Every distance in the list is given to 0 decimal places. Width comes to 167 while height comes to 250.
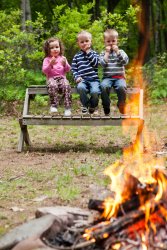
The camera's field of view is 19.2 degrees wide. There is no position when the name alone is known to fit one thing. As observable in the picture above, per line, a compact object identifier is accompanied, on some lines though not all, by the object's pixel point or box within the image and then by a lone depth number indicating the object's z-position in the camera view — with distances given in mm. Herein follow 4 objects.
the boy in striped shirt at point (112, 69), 8430
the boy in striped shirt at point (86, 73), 8473
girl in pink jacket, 8648
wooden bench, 8008
